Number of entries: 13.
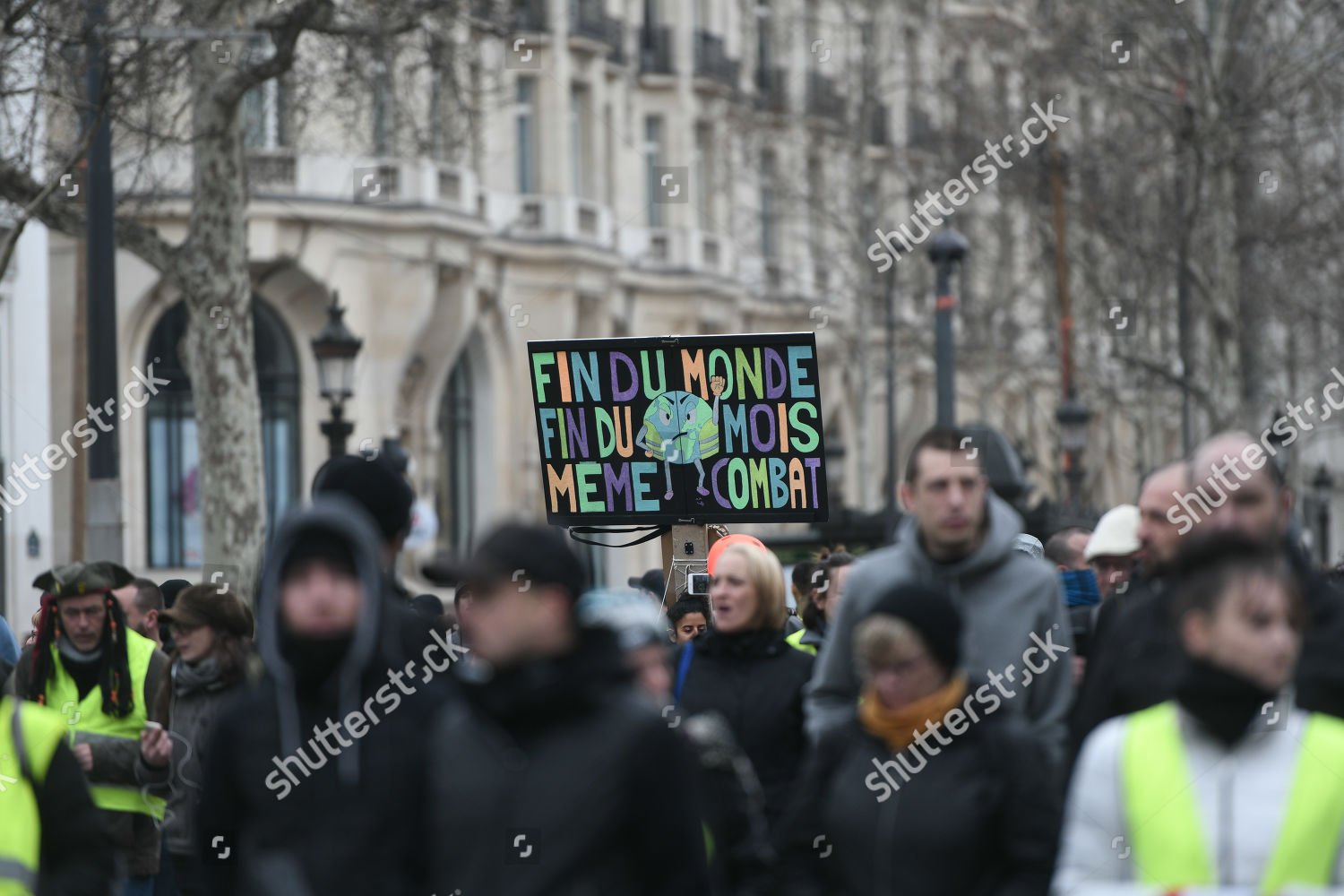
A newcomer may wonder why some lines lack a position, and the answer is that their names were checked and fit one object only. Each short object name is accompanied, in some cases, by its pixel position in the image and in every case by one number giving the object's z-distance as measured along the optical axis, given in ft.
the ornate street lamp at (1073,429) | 184.38
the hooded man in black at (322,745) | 29.54
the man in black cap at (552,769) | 27.79
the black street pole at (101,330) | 93.67
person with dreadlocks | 52.52
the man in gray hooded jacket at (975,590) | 36.31
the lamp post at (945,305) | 131.72
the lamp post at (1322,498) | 315.01
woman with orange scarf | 30.90
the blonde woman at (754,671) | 42.81
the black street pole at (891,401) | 207.33
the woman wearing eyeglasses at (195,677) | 47.43
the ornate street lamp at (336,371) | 126.18
